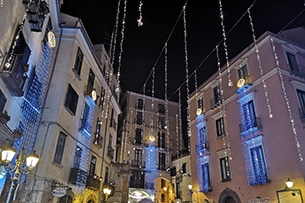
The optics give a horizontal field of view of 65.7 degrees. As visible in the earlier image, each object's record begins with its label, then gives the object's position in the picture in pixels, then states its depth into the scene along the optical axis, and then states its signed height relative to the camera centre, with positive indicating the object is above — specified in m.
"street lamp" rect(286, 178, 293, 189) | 10.99 +1.36
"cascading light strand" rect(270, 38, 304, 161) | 11.62 +5.46
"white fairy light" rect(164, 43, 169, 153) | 31.52 +11.24
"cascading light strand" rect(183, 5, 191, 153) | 20.93 +8.19
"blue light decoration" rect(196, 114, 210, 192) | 17.53 +3.92
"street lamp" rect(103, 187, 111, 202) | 14.17 +1.10
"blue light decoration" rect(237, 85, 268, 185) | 13.32 +3.94
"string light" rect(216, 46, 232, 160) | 16.00 +5.67
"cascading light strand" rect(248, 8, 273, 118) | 13.50 +7.39
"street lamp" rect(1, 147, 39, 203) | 5.89 +1.13
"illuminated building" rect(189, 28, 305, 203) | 12.16 +4.91
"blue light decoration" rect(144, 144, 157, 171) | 29.05 +6.14
